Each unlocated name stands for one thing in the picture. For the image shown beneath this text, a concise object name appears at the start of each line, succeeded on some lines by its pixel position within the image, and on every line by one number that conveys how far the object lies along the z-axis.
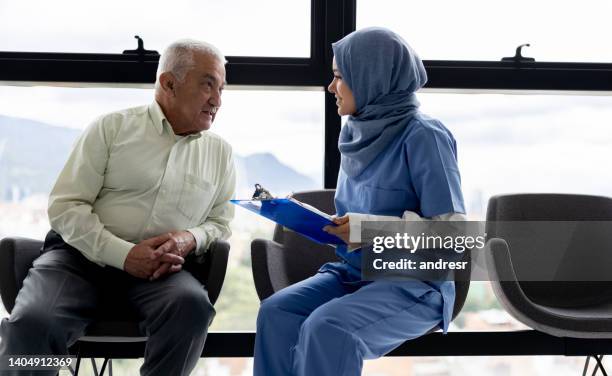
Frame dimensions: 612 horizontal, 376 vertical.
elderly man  2.21
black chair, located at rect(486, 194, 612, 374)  2.89
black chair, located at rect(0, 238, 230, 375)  2.30
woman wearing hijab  1.98
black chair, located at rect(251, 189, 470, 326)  2.54
